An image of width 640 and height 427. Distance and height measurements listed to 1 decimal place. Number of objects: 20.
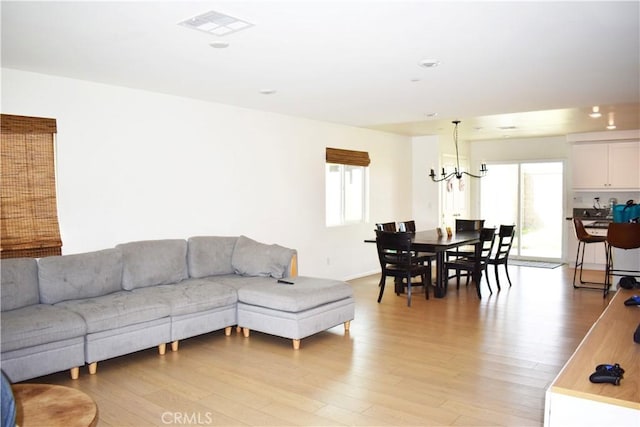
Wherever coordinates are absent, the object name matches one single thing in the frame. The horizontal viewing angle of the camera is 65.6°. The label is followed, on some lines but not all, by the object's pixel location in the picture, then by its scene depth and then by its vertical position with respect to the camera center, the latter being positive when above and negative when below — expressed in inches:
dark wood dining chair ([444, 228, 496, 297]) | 271.1 -37.2
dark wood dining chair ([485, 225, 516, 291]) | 290.1 -28.8
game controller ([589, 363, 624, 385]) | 80.0 -29.5
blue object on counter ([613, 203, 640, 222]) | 262.5 -9.4
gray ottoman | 179.3 -41.3
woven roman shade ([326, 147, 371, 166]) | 302.1 +25.7
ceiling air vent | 118.6 +43.5
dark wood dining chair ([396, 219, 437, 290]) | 280.1 -34.2
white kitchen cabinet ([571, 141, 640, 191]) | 351.9 +21.2
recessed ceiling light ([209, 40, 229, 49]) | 138.0 +43.6
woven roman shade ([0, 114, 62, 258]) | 167.0 +4.0
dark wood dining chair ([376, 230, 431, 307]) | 247.6 -31.9
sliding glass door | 402.9 -7.2
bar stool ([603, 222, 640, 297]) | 246.2 -20.8
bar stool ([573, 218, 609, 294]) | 291.1 -25.1
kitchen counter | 360.8 -16.1
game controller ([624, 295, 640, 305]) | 133.0 -28.7
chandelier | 317.2 +45.3
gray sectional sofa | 143.9 -34.5
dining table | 252.4 -25.5
